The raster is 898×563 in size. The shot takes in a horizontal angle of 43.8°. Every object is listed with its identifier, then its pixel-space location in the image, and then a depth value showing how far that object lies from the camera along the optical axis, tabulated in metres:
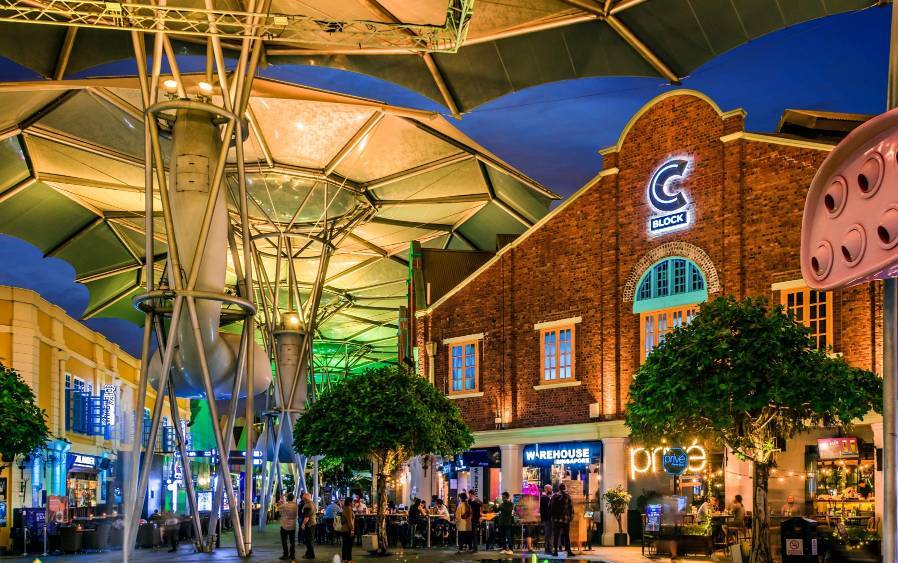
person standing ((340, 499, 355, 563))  26.47
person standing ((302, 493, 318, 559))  28.09
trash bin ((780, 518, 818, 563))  22.50
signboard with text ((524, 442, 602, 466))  34.88
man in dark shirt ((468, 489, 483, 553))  32.25
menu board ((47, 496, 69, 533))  35.60
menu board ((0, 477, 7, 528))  38.81
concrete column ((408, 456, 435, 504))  42.09
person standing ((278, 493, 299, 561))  28.40
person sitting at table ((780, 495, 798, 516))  29.03
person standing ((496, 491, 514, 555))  31.81
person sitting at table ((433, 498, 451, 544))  35.28
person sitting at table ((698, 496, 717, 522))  28.28
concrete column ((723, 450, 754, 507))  29.86
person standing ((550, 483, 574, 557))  29.36
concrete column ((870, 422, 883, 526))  26.72
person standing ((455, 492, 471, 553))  32.03
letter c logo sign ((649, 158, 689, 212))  32.84
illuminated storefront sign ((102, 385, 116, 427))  55.78
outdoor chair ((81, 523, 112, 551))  34.53
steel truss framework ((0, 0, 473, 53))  22.52
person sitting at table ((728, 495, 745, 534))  27.70
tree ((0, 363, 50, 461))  30.48
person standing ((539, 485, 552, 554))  29.55
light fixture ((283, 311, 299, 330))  45.78
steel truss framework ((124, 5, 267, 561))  23.64
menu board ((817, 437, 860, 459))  27.72
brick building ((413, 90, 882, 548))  29.94
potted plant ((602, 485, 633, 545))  32.34
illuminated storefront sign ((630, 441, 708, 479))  31.70
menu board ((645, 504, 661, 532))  28.48
